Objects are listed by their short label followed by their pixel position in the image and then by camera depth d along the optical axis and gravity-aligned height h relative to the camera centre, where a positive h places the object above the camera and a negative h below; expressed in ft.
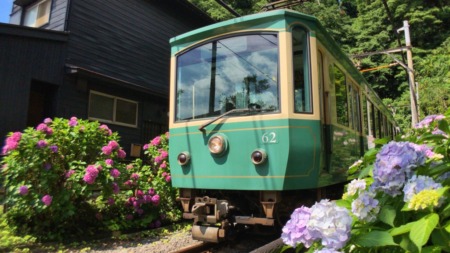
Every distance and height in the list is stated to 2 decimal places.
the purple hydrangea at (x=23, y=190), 18.53 -0.66
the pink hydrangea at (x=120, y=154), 22.45 +1.37
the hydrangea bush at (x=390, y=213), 4.08 -0.40
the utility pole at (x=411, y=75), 53.21 +14.71
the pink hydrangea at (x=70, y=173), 19.88 +0.20
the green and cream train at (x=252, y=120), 15.07 +2.46
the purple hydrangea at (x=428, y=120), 8.04 +1.27
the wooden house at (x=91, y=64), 30.25 +10.65
